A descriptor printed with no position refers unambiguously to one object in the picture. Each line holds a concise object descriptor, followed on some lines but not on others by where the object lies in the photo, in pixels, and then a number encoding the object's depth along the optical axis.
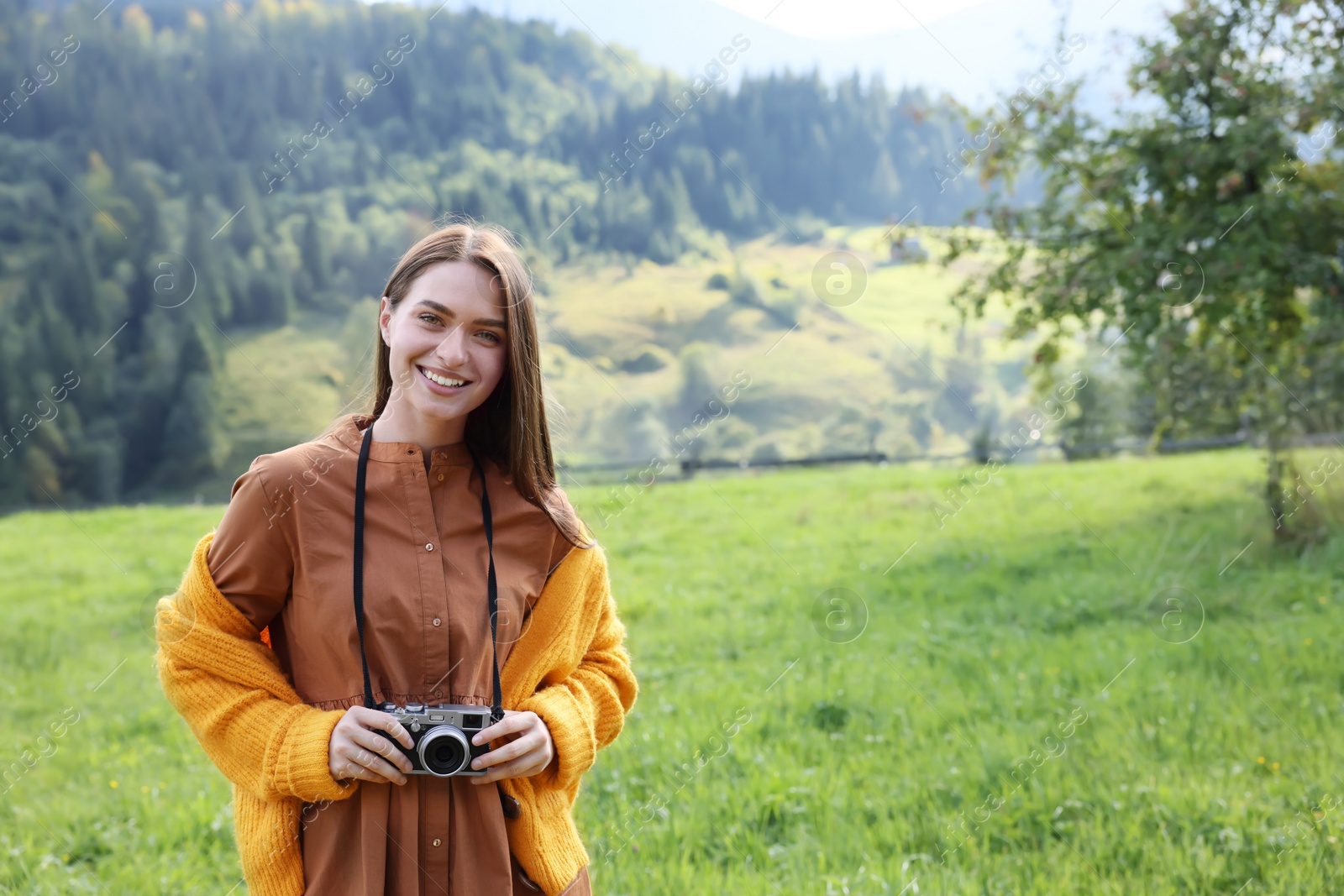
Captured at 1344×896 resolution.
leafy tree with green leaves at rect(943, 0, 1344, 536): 8.70
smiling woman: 1.73
